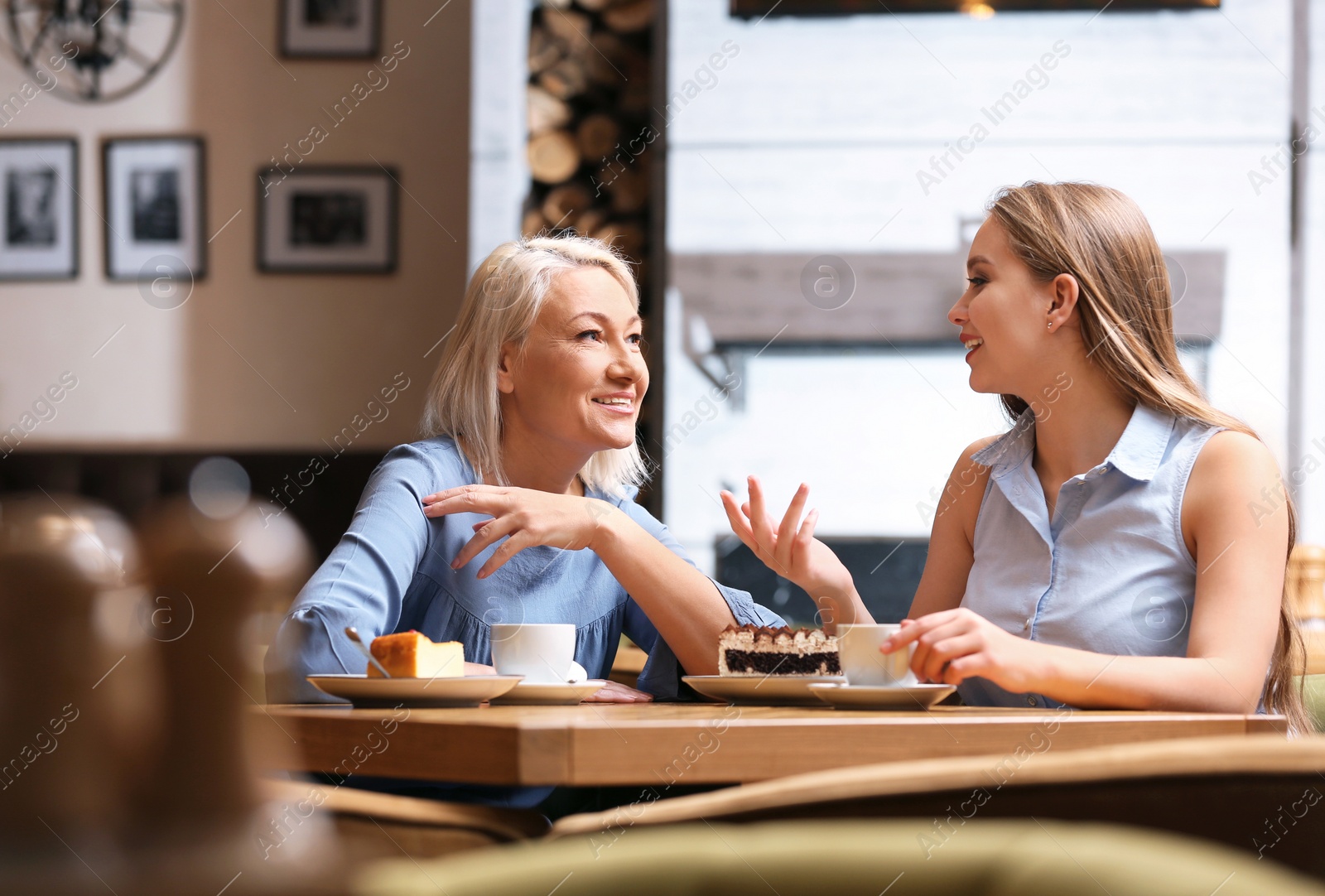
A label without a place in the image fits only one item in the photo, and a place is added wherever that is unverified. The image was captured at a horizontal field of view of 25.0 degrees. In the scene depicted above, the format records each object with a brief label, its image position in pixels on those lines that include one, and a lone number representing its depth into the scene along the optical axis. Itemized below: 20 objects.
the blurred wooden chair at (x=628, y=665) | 4.02
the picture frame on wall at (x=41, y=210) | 8.39
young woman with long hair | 3.46
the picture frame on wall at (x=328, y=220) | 8.12
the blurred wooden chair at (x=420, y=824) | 3.02
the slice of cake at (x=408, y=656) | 3.28
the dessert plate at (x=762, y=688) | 3.38
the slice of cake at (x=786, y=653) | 3.45
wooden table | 3.01
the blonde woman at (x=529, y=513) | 3.50
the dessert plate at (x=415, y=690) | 3.24
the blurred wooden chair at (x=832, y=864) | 1.94
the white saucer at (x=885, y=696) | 3.25
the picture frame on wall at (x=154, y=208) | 8.29
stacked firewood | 7.15
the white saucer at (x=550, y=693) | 3.33
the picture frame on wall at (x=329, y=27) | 8.15
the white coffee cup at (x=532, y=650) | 3.40
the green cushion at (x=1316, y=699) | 3.71
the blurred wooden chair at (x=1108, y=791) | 2.79
